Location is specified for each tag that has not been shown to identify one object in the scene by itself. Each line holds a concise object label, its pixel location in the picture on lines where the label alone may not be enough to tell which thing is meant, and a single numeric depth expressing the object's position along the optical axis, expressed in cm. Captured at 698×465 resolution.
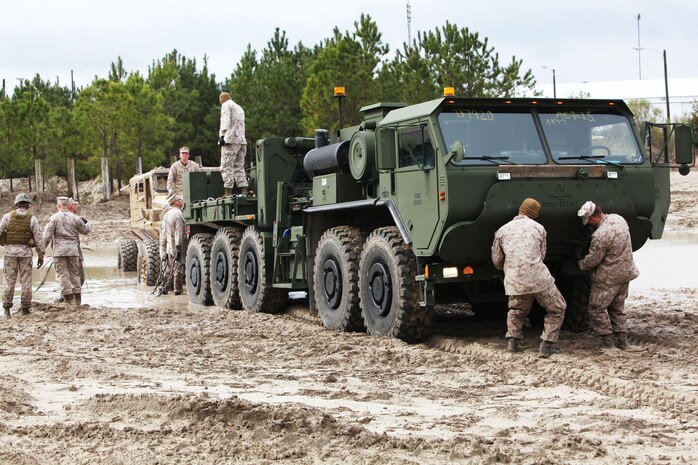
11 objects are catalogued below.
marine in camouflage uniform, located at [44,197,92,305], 1507
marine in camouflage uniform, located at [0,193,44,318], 1444
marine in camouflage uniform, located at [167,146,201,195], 1861
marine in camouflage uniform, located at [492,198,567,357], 943
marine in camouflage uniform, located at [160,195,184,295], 1753
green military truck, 978
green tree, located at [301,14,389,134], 3750
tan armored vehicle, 1997
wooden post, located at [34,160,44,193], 4601
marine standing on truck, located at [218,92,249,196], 1523
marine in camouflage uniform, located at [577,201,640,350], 976
